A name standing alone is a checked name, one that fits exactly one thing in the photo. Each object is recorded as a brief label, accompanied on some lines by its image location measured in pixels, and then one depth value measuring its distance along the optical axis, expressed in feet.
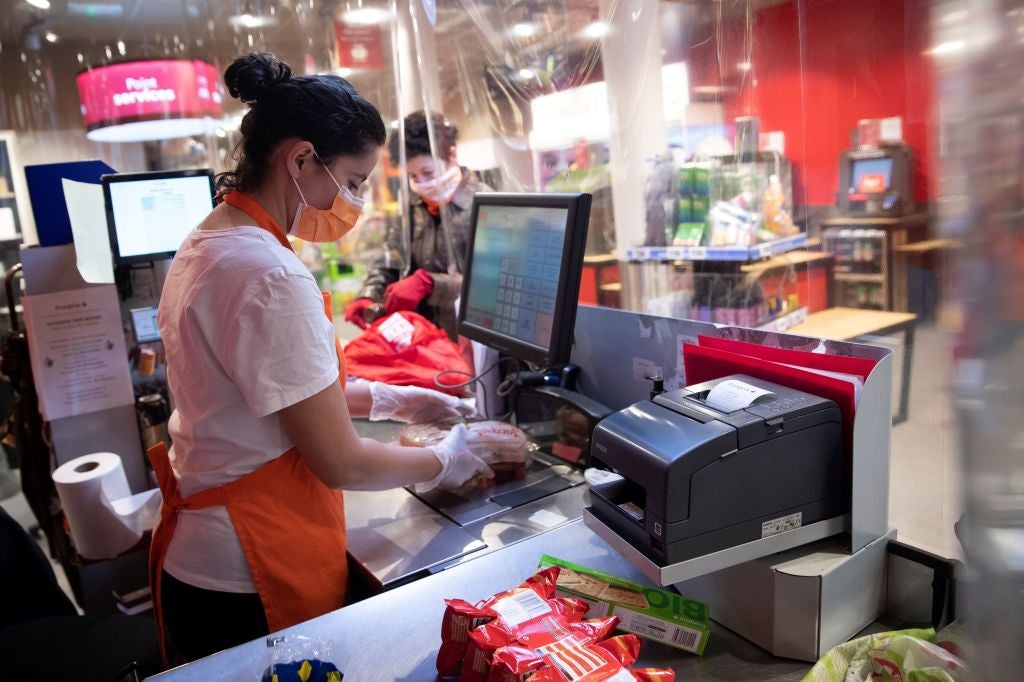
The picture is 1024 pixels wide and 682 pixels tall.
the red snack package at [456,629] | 3.09
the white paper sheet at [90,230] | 7.78
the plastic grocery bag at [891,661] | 2.68
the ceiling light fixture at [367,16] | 17.15
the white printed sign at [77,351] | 7.88
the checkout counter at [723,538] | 3.05
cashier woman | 3.72
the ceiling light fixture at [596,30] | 8.23
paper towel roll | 7.11
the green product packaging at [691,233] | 11.55
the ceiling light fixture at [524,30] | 8.43
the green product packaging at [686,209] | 11.48
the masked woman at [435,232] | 9.30
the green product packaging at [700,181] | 11.39
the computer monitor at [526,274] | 4.81
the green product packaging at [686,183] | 11.42
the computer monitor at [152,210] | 7.84
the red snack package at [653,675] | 2.68
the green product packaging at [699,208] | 11.50
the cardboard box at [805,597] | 3.08
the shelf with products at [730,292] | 11.87
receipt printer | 3.00
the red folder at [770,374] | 3.24
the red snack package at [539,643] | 2.72
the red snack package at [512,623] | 2.93
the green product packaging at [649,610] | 3.25
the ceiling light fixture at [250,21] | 17.86
